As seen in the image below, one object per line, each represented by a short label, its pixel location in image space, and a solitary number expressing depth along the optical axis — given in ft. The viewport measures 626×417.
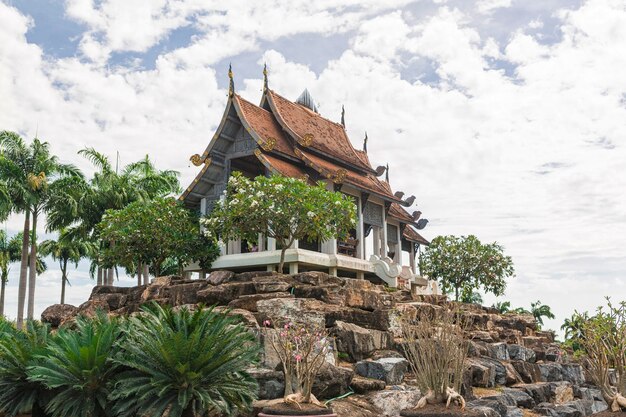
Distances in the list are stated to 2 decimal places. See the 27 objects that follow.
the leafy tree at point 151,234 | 87.51
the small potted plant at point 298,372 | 36.14
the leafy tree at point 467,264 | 129.08
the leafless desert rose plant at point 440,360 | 38.24
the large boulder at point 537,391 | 54.39
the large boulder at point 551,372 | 67.72
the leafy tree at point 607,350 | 41.52
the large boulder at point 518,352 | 69.77
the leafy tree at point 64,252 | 152.35
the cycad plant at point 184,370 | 36.73
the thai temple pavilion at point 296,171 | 87.86
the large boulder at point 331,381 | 41.16
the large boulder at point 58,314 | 74.74
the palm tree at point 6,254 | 172.90
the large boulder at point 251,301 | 58.49
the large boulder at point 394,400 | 41.24
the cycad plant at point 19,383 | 43.39
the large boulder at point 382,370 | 46.03
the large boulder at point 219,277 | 68.51
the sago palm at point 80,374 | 39.24
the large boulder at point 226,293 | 63.05
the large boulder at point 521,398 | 50.39
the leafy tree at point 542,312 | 175.01
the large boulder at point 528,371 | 62.54
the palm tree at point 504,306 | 164.01
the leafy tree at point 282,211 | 74.43
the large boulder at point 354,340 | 50.06
